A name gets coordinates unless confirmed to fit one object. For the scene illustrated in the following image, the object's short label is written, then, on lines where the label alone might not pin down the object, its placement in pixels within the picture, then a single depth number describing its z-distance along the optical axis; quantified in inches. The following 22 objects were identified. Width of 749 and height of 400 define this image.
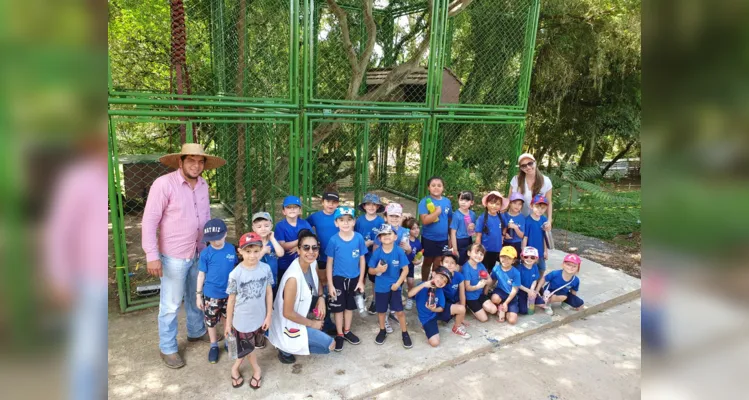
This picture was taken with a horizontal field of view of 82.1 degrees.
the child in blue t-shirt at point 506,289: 192.1
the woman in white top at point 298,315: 148.5
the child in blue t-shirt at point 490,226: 203.8
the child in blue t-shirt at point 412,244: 193.3
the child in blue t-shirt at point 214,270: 145.2
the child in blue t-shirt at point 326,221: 175.0
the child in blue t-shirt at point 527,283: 196.7
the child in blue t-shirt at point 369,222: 181.3
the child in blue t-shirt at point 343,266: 164.1
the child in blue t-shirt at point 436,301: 170.1
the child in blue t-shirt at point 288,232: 168.1
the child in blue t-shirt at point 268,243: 152.6
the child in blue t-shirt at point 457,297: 179.8
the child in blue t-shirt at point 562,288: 200.5
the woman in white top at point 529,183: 211.5
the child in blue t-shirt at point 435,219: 198.8
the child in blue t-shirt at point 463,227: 201.3
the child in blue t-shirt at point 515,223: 205.8
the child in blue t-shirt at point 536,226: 207.0
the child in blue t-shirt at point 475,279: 184.2
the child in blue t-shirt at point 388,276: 168.4
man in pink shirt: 145.9
